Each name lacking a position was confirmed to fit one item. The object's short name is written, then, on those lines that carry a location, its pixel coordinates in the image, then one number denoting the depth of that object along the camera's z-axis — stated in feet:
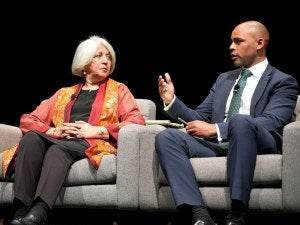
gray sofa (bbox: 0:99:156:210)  14.70
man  12.48
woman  14.30
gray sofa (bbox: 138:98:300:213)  12.51
